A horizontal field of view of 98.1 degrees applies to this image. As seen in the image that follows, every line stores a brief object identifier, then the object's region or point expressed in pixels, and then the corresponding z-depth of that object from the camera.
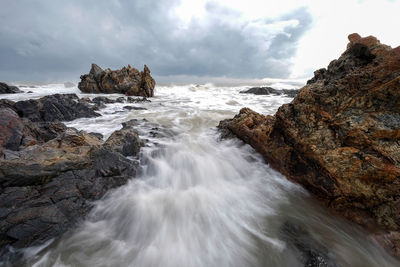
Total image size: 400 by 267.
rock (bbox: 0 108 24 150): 4.15
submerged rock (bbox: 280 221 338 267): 2.28
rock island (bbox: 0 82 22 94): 21.28
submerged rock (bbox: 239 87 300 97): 30.11
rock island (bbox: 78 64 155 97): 25.50
